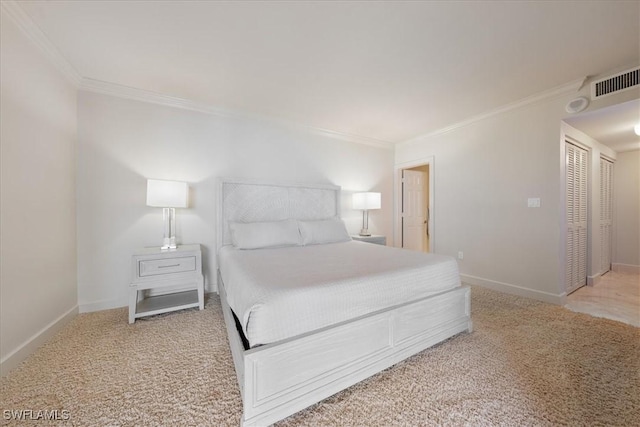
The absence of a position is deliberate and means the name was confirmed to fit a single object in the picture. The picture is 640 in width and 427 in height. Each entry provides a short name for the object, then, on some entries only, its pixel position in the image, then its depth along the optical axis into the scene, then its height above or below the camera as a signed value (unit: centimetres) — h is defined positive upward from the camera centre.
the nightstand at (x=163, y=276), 224 -63
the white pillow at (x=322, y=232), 310 -26
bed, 118 -65
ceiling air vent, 212 +122
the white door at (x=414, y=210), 481 +6
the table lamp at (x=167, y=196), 242 +19
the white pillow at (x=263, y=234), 273 -26
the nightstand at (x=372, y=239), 379 -42
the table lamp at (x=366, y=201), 400 +21
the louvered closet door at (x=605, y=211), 377 +3
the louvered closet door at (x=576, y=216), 291 -4
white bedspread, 124 -46
